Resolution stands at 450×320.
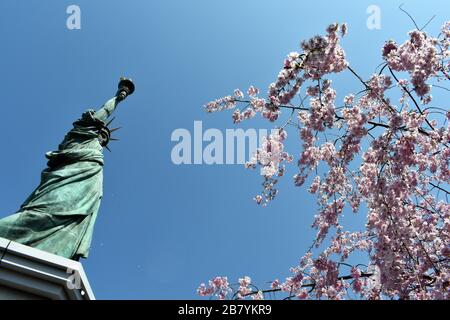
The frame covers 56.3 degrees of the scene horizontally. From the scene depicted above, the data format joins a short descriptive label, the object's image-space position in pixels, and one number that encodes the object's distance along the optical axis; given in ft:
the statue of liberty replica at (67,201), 16.10
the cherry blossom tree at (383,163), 19.03
